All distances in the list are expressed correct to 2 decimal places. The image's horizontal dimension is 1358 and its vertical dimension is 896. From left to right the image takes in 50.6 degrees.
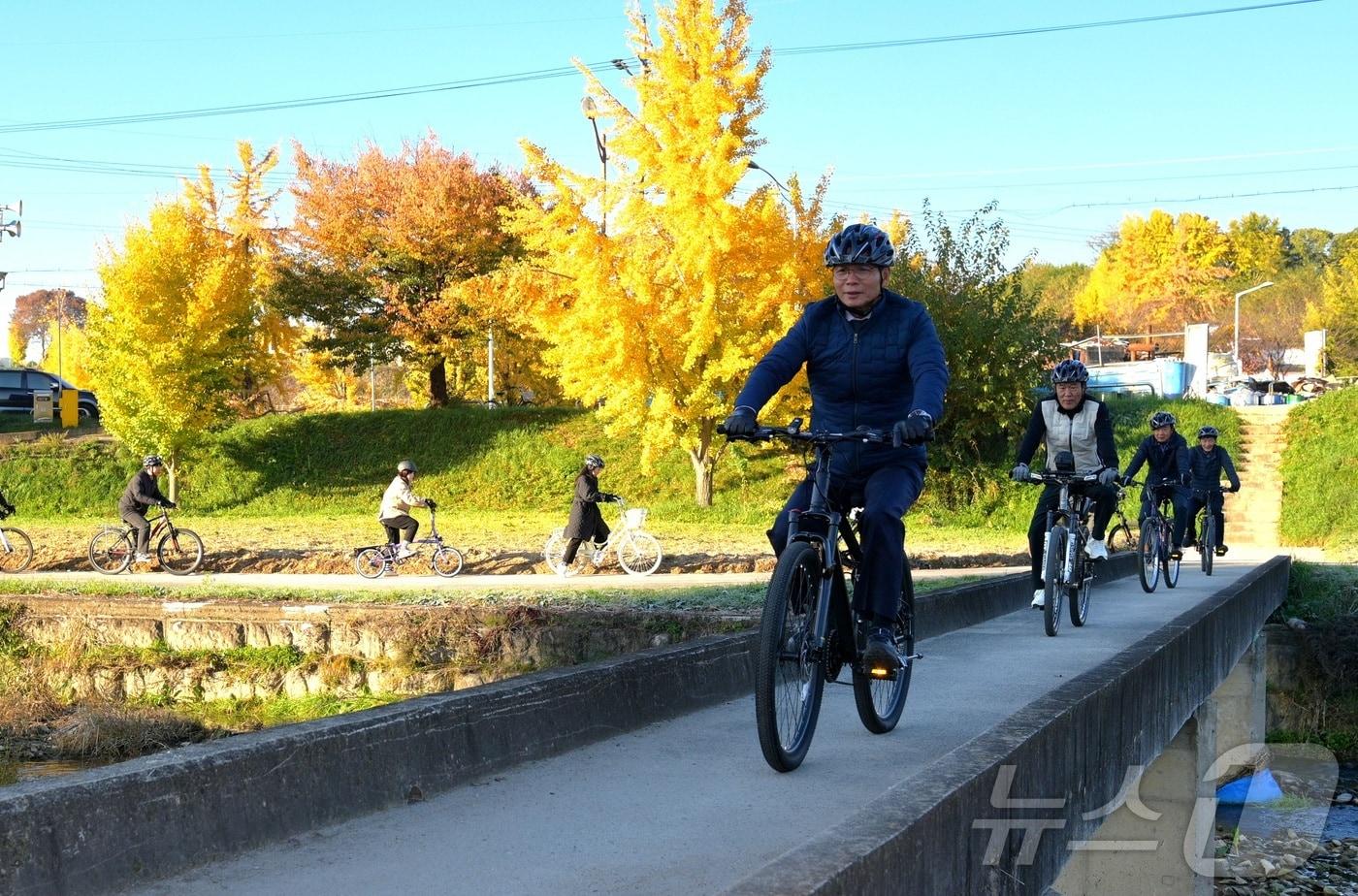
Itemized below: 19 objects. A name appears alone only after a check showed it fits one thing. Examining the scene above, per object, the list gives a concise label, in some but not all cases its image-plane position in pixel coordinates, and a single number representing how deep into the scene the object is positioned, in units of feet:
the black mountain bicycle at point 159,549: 72.43
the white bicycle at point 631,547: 66.39
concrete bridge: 13.41
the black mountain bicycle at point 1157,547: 51.10
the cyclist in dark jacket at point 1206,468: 59.41
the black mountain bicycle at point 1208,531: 59.77
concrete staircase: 99.71
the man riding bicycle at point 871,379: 19.29
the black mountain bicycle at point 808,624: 17.15
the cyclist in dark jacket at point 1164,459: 52.80
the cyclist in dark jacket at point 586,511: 64.49
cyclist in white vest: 36.24
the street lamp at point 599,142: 92.63
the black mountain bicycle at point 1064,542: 35.81
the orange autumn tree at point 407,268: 136.05
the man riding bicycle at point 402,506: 67.56
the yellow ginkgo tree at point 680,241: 89.04
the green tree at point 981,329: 102.99
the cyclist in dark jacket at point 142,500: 71.20
